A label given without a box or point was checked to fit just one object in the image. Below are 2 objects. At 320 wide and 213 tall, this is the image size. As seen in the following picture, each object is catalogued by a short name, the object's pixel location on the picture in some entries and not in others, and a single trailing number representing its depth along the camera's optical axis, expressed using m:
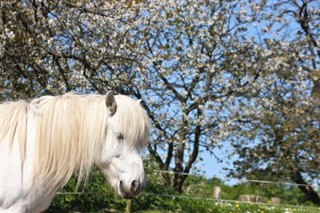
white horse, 3.77
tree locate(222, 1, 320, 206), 14.35
